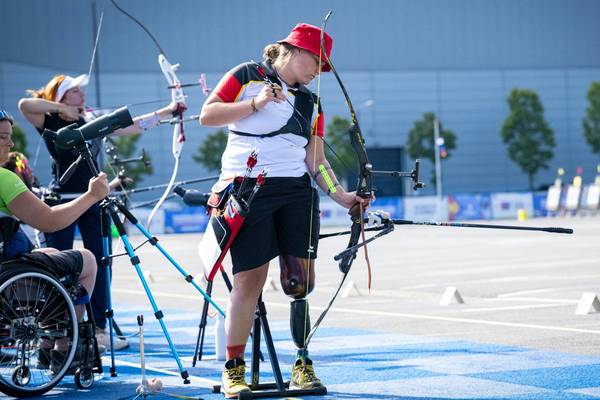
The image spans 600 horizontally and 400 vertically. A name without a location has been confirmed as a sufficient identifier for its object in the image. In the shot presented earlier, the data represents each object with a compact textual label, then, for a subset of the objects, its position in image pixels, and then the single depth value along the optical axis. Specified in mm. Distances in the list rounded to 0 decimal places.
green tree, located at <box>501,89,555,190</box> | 79625
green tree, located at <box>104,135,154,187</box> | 67875
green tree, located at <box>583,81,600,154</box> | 80500
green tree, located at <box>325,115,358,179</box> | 73500
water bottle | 7531
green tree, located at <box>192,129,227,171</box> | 72688
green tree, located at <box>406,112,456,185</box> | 77500
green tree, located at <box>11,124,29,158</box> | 61512
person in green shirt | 5957
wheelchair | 5934
